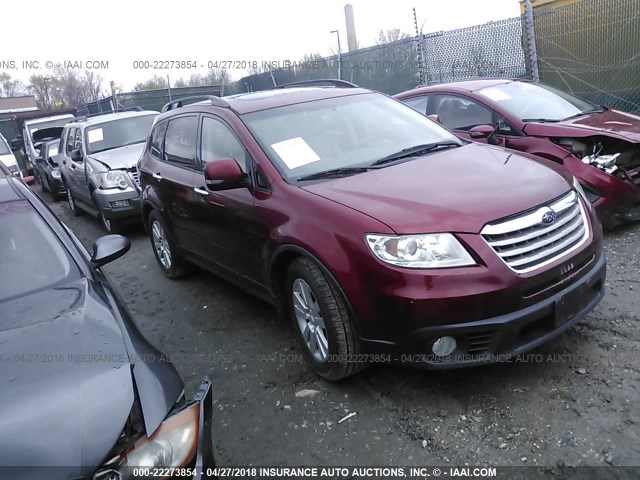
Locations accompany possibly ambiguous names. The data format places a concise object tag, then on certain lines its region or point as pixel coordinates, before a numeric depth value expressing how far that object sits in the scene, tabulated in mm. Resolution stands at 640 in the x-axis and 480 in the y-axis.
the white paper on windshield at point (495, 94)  5945
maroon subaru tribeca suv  2719
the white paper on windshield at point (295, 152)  3605
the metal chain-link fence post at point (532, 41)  9445
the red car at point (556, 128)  5023
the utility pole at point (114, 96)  17406
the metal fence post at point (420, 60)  11422
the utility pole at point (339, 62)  13148
